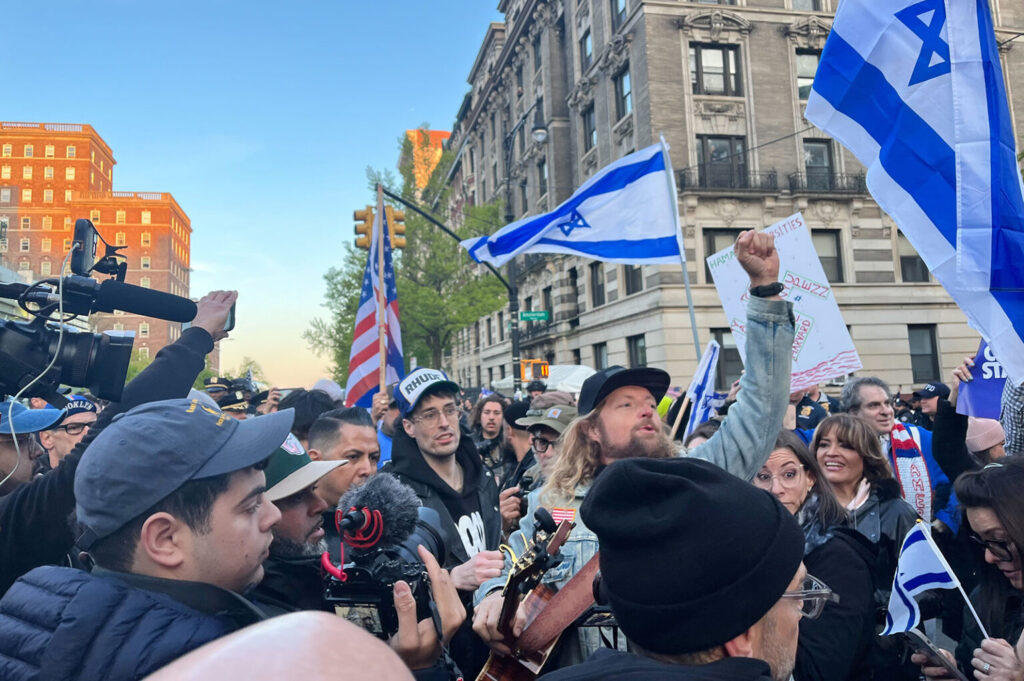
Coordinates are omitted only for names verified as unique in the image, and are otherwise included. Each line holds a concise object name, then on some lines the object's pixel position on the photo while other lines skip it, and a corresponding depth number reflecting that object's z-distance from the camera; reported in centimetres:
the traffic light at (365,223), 1033
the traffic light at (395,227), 995
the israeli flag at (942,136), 301
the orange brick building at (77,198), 8662
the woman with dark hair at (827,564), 255
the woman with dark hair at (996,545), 265
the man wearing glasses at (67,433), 541
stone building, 2456
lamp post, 1838
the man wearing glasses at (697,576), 143
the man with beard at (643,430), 261
